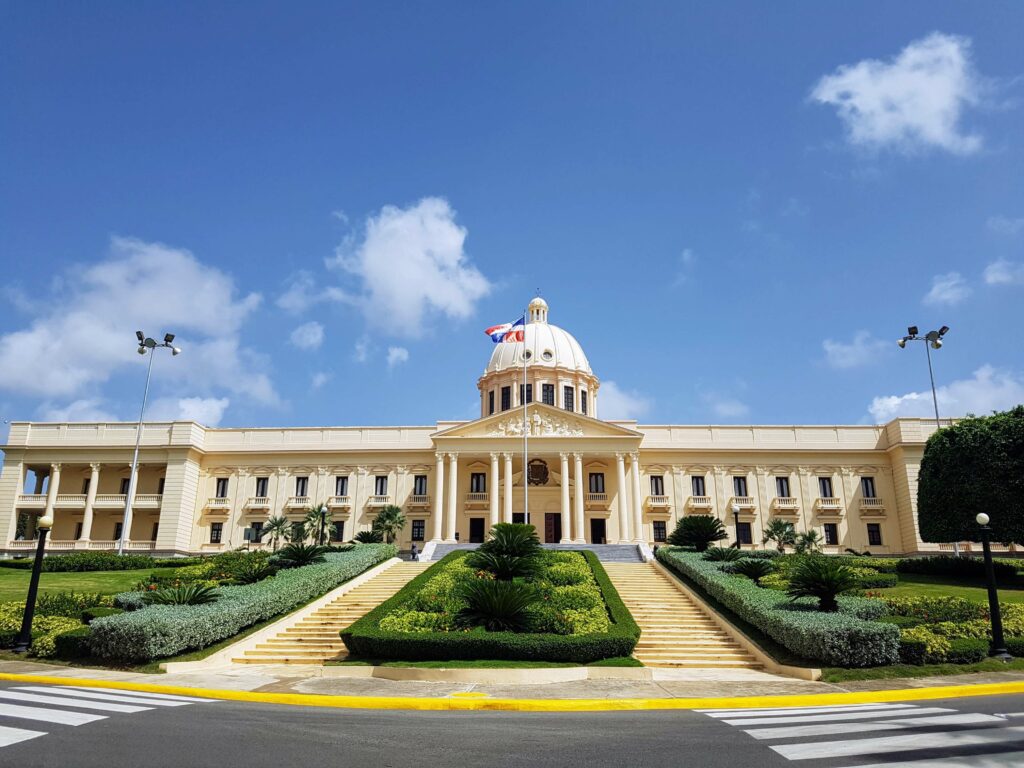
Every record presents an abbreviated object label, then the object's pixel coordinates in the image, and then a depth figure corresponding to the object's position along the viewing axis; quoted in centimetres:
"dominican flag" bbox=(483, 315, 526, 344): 4337
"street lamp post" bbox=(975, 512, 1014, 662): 1641
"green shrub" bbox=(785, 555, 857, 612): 1886
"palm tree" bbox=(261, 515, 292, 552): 4756
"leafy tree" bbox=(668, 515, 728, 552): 3678
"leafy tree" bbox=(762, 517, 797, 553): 4678
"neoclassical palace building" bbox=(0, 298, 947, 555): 4959
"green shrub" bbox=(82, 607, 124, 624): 1950
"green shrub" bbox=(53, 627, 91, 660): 1661
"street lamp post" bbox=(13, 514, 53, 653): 1713
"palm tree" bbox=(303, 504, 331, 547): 4672
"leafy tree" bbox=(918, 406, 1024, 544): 3231
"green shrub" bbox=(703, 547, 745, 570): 3036
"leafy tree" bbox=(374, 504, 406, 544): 4759
